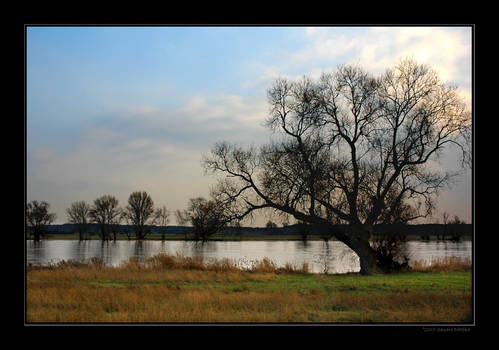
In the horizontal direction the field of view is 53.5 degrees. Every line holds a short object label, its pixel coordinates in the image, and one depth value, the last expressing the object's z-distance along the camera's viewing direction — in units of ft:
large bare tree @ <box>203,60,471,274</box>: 86.58
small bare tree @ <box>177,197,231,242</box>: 87.97
